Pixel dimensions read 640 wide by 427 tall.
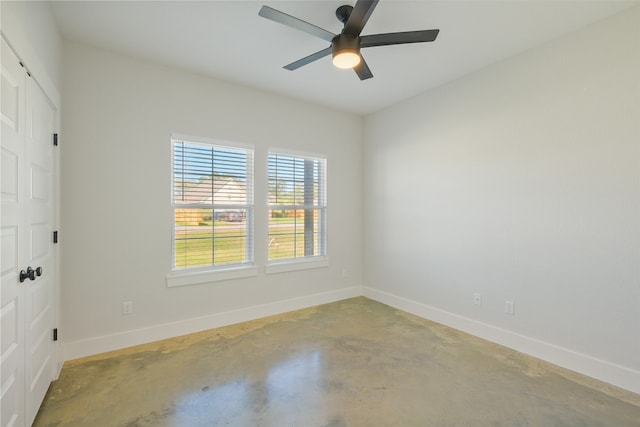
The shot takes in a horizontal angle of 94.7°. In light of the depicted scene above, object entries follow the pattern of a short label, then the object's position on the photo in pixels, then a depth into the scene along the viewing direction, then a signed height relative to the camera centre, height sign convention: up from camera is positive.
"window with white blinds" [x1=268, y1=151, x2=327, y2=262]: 3.85 +0.12
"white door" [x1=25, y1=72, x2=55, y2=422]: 1.78 -0.19
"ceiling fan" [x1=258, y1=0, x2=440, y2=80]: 1.83 +1.24
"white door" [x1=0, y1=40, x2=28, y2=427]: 1.42 -0.12
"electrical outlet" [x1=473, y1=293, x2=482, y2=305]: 3.13 -0.89
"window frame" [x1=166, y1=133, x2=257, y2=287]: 3.11 -0.35
